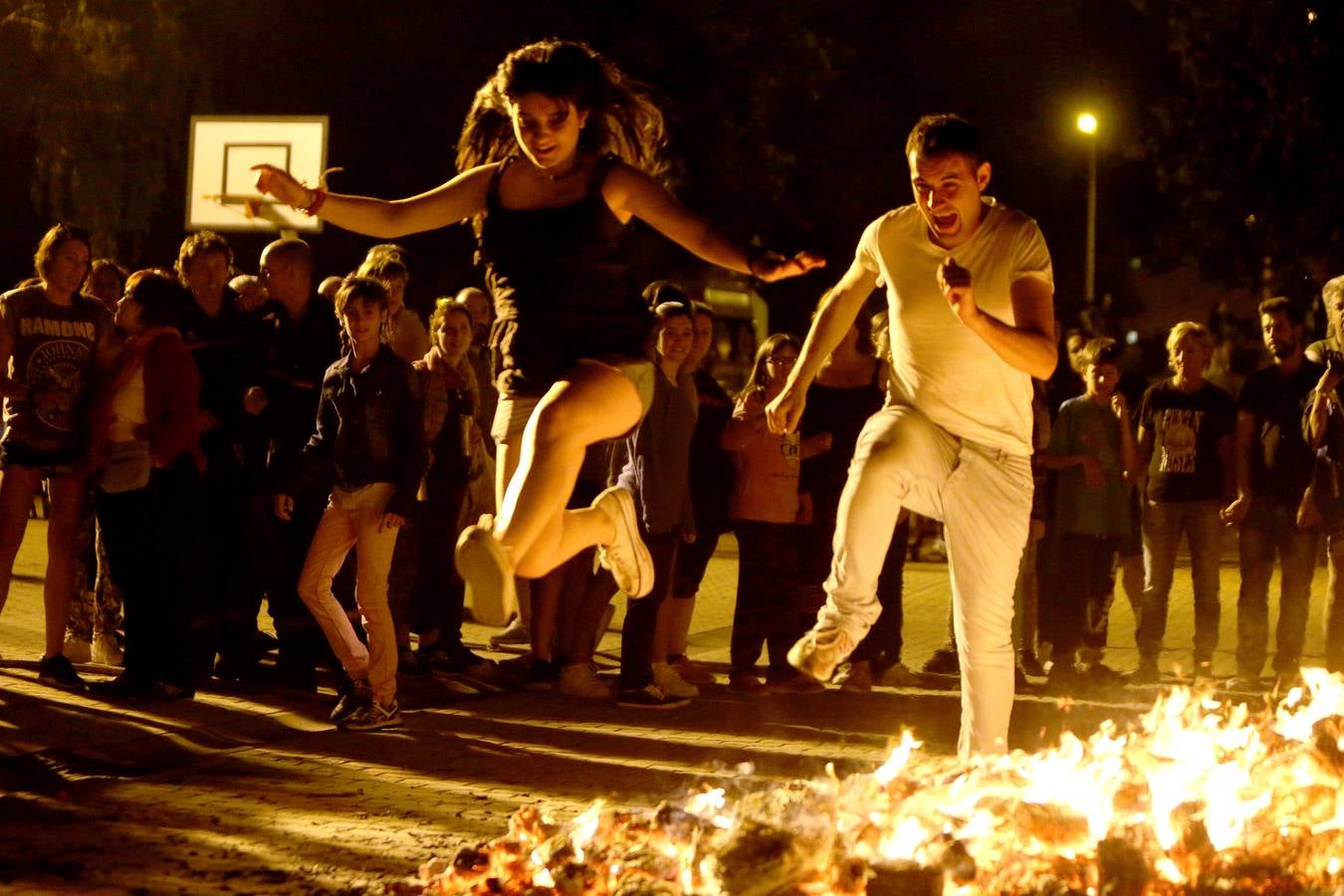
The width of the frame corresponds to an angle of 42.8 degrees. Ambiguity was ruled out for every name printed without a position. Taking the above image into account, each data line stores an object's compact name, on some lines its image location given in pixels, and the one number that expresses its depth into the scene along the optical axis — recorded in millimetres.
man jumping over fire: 5637
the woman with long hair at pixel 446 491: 9828
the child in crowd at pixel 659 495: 9133
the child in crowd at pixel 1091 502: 10508
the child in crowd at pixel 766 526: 9812
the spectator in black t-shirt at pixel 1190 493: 10484
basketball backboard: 14086
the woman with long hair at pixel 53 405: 8820
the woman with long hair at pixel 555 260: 5605
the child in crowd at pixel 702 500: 10070
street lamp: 34312
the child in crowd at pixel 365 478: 8000
